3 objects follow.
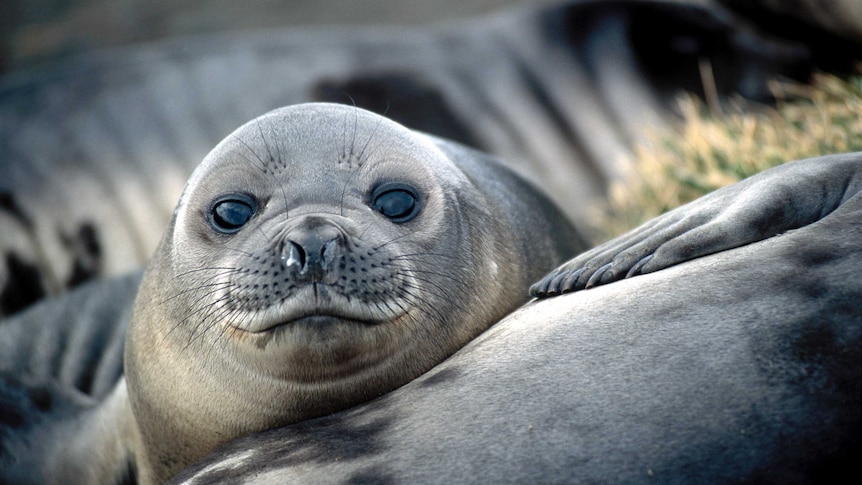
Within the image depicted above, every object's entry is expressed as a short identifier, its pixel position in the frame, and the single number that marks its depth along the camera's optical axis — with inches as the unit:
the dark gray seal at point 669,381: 142.6
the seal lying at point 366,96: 412.2
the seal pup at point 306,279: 178.5
